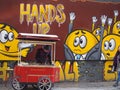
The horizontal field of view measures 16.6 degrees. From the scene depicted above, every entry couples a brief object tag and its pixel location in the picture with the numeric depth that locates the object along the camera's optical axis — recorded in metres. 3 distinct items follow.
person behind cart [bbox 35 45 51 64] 16.12
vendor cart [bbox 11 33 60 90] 15.35
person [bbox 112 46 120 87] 17.36
